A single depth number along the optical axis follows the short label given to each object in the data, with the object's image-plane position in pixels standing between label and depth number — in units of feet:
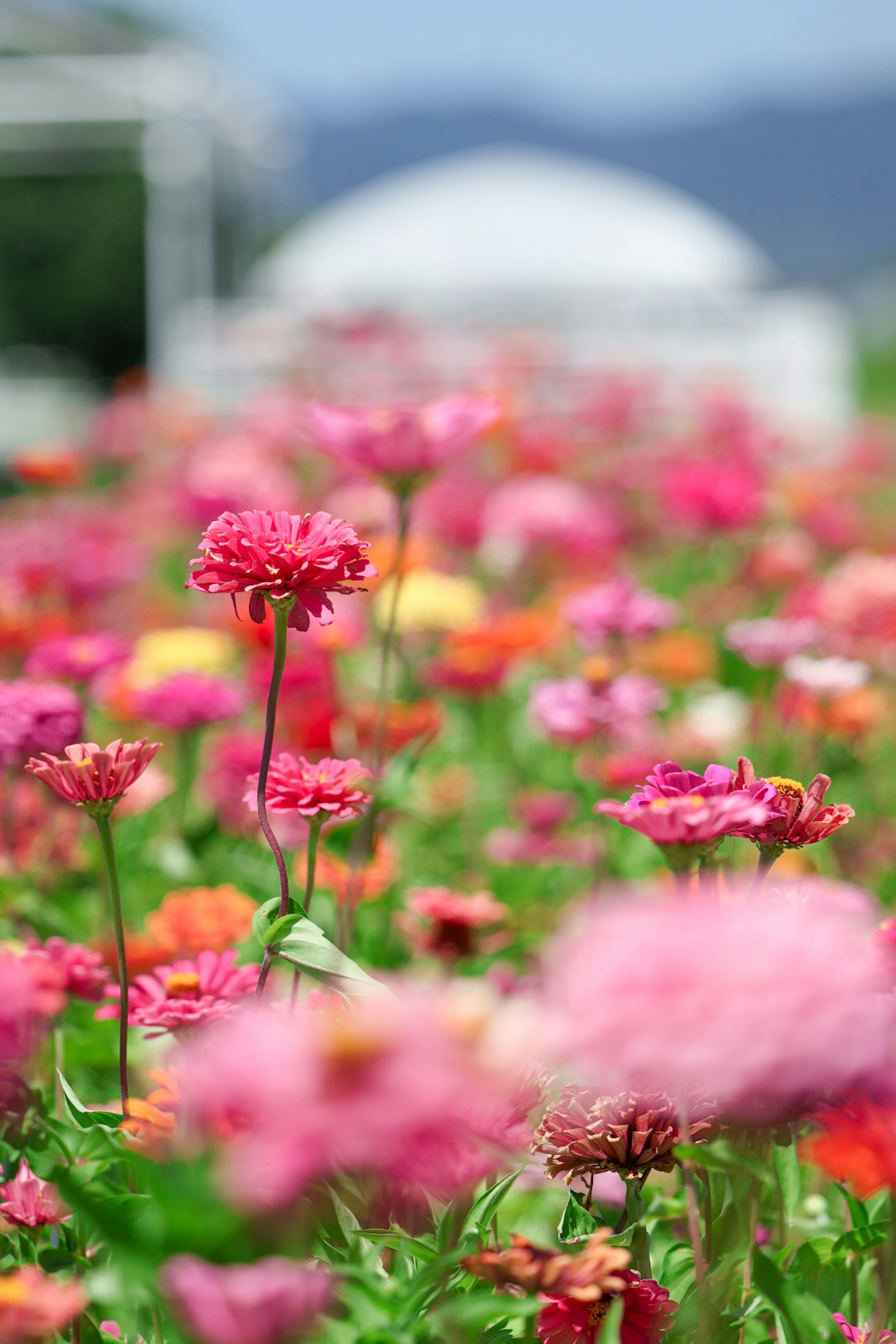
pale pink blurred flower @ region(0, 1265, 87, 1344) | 3.07
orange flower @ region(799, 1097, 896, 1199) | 3.01
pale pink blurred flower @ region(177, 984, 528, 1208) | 2.86
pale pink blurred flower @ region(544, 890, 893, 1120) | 2.89
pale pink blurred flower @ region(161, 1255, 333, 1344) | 2.91
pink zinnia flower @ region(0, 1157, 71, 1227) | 3.32
